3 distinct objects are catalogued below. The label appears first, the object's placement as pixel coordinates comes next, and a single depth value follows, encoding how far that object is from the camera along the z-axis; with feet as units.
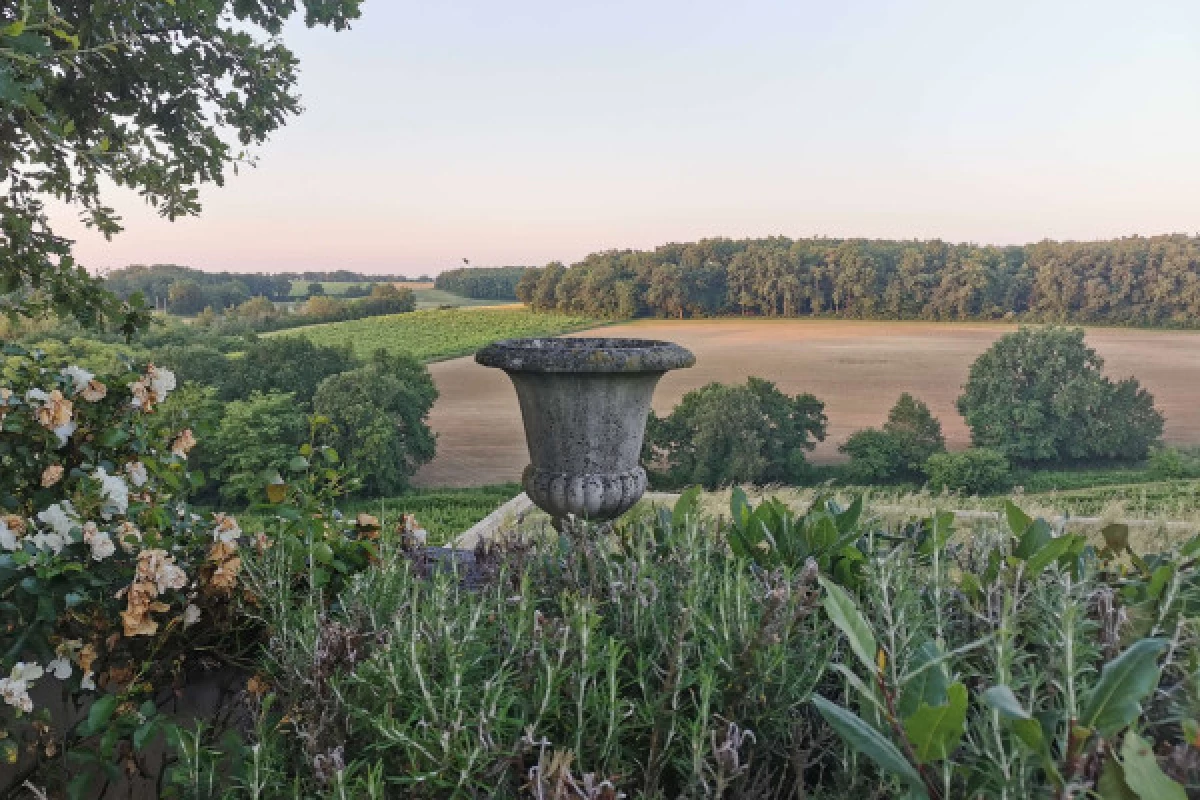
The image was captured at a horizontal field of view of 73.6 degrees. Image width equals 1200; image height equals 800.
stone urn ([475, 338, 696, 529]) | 11.84
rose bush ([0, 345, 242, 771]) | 5.68
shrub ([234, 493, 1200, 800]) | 2.50
